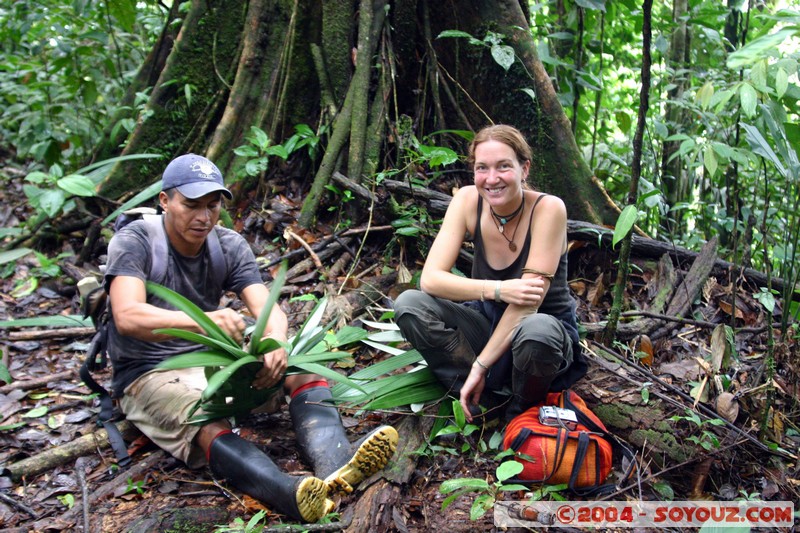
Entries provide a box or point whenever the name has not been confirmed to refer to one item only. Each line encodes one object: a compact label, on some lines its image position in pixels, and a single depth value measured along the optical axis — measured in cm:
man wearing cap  281
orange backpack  282
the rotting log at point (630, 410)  300
